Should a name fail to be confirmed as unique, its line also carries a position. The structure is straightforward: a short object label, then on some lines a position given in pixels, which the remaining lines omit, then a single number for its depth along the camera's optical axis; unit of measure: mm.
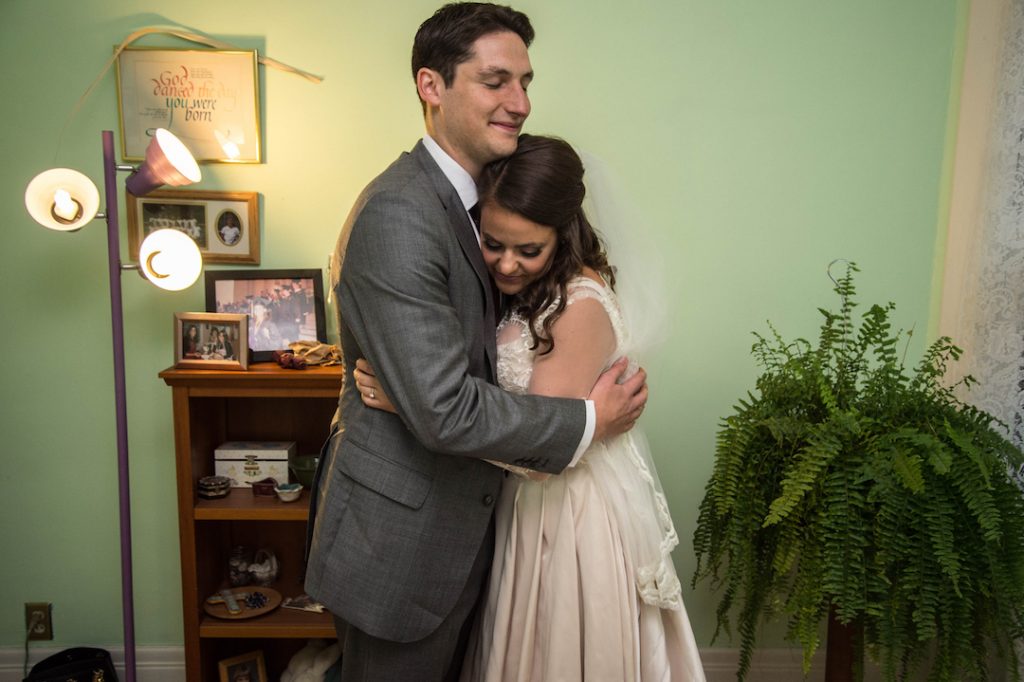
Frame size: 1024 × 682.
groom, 1406
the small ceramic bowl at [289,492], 2326
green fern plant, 1760
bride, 1591
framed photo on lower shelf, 2453
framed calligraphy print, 2354
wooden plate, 2334
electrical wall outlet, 2586
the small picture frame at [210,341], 2223
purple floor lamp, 2031
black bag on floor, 2457
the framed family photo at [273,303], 2402
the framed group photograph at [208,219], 2412
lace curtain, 2176
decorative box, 2406
